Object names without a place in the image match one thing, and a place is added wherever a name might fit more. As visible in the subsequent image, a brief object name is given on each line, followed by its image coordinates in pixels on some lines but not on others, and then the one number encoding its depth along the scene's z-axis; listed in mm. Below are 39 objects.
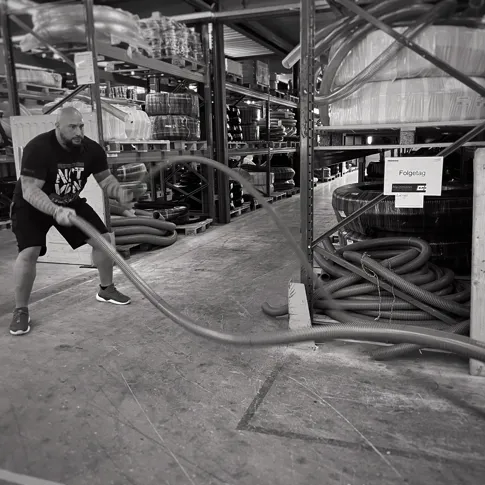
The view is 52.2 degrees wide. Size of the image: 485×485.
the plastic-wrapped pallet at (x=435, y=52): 3240
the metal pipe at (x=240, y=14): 8477
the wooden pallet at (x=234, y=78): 9461
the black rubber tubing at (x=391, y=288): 3527
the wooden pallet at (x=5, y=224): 8484
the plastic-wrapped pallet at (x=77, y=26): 5938
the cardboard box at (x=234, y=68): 9453
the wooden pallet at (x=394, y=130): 3285
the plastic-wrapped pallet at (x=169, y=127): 7984
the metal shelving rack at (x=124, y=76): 5594
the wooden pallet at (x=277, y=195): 12430
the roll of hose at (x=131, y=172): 9078
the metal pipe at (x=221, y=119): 8750
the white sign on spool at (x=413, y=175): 3236
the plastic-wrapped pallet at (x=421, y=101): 3285
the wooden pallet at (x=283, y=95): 12366
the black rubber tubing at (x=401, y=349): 3213
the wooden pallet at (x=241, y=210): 9895
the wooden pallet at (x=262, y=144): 11080
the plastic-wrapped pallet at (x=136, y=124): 6863
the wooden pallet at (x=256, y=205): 10952
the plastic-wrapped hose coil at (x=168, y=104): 7992
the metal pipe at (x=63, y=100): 5637
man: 3787
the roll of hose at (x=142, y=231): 6566
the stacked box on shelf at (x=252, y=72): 10625
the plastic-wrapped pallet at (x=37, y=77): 9188
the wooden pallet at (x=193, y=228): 8047
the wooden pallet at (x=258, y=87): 10524
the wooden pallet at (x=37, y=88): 8961
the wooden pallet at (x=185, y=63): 7691
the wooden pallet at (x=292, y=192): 13612
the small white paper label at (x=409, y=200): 3287
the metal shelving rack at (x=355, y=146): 2996
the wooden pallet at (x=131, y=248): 6473
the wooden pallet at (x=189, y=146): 7967
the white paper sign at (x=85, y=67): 5441
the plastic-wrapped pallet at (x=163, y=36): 7469
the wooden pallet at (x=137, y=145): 6016
